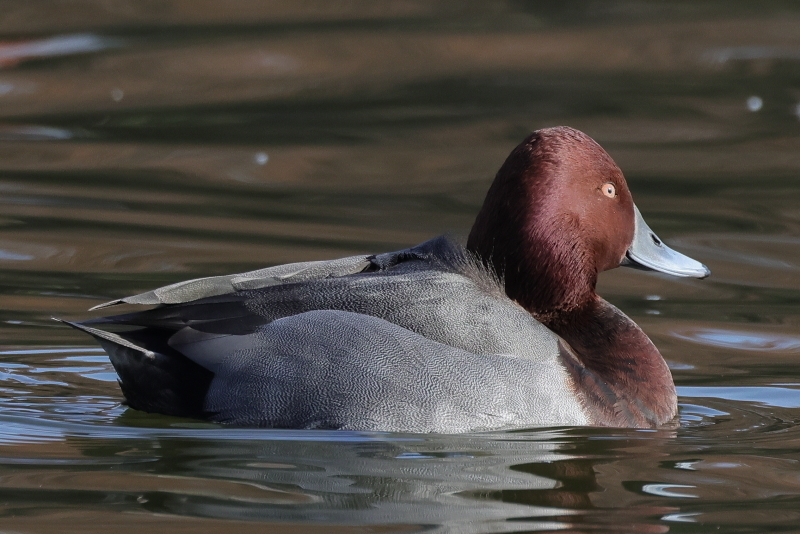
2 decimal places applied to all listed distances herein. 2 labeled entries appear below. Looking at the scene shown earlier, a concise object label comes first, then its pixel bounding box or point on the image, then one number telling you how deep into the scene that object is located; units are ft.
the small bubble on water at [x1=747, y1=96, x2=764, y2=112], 66.64
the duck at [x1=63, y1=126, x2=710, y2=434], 29.71
